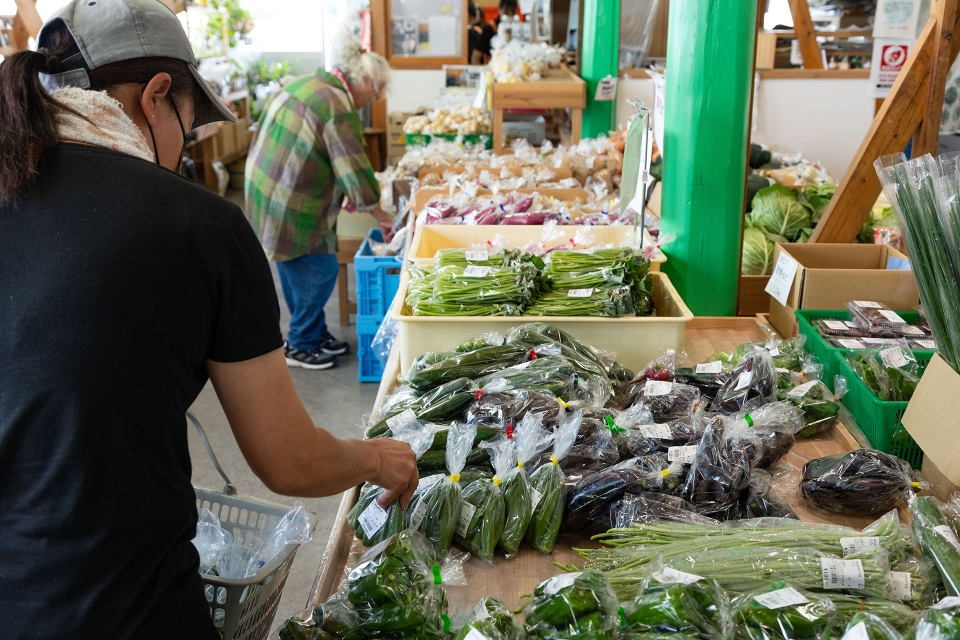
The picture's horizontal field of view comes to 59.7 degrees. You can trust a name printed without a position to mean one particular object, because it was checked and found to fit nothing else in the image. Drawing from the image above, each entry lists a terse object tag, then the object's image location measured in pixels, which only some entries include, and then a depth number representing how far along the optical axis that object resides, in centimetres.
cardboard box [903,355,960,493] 157
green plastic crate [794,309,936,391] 211
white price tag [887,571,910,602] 131
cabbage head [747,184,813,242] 392
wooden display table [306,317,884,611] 148
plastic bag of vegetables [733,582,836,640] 112
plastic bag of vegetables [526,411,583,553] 158
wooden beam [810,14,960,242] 272
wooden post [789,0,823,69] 634
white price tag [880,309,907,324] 229
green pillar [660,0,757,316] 262
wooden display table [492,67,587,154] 505
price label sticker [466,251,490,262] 259
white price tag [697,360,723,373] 210
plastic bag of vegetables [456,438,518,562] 155
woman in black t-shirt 101
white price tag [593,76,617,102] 548
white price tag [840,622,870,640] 105
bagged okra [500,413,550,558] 157
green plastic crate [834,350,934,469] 184
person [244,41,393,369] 440
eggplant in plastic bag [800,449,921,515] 165
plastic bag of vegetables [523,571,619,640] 113
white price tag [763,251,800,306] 255
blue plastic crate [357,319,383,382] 450
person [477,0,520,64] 907
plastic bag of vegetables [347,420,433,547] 154
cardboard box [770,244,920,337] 248
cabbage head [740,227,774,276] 371
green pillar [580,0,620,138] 597
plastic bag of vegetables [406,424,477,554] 155
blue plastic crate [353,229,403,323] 430
